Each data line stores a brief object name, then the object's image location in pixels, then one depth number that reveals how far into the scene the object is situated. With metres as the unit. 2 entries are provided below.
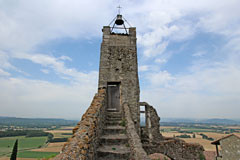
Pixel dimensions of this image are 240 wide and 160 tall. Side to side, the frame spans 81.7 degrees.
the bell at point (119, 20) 11.18
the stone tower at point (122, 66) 9.42
